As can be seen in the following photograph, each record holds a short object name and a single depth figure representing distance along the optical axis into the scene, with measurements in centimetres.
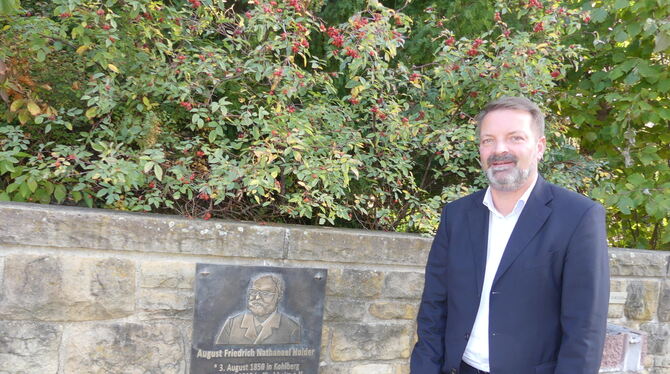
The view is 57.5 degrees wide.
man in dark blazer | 206
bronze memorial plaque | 301
